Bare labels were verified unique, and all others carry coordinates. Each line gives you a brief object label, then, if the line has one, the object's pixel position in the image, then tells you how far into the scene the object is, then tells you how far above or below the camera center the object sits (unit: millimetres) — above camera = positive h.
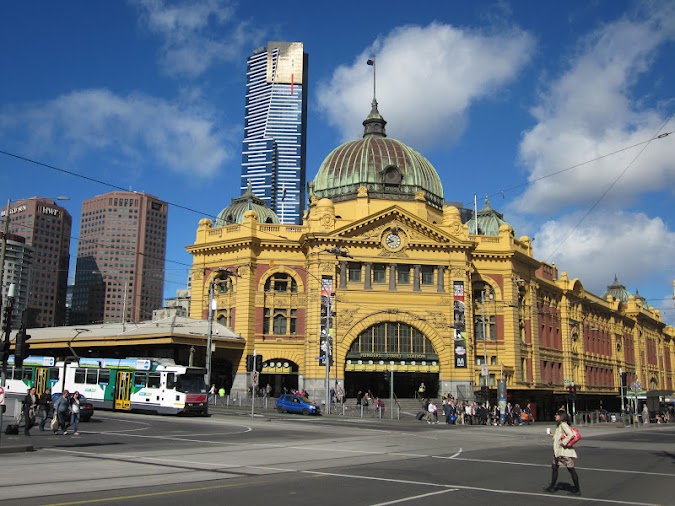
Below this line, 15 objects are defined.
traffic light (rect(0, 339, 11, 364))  22766 +1255
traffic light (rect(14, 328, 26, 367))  24562 +1538
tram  42312 +623
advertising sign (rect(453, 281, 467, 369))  62000 +6260
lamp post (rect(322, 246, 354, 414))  51494 +5758
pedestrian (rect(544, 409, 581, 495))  14891 -1136
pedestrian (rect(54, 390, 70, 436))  27734 -780
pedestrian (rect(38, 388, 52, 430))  29219 -670
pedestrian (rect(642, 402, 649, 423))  68562 -1400
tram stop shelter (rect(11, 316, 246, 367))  58094 +4315
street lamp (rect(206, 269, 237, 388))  52106 +6822
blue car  48469 -723
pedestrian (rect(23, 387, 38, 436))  24844 -638
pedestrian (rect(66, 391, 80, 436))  27047 -854
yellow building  62062 +9756
